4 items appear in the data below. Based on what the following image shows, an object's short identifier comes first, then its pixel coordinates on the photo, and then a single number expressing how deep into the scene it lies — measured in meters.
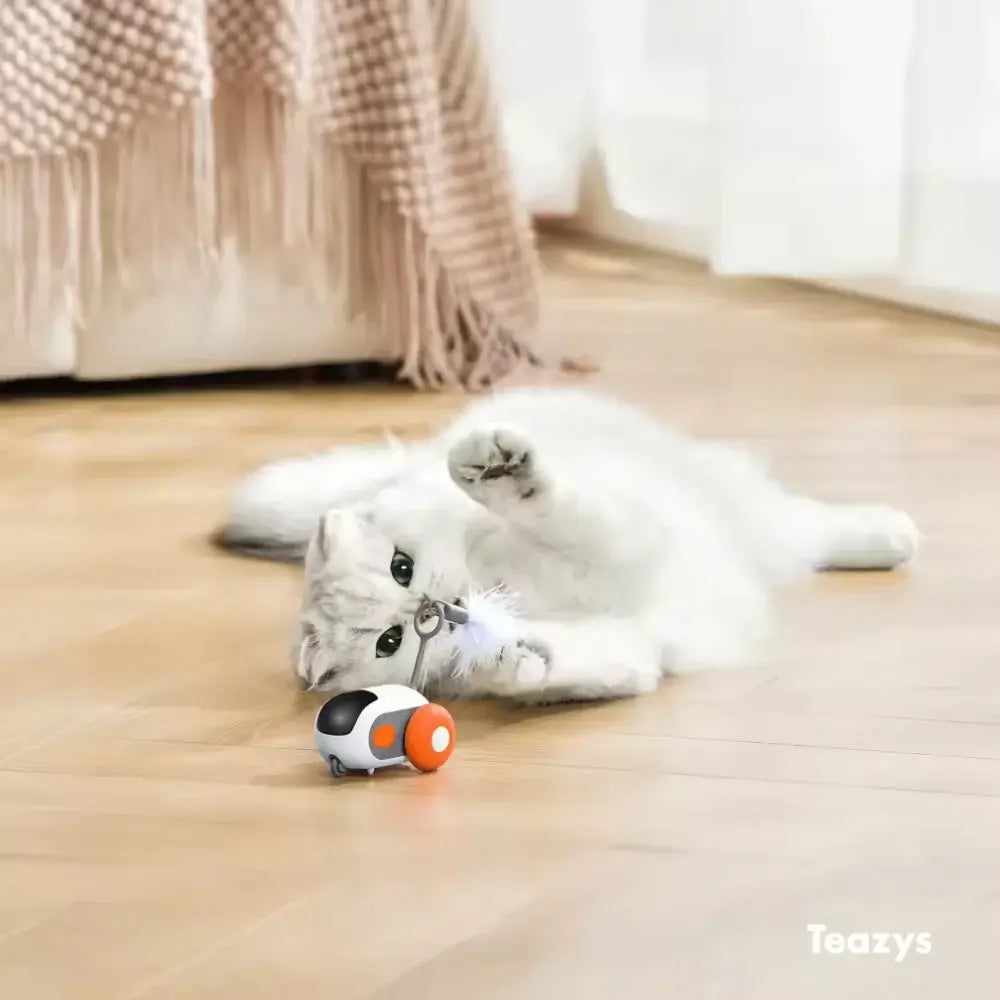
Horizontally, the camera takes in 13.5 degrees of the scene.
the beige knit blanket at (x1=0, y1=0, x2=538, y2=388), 3.59
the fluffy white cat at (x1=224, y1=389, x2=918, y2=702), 2.67
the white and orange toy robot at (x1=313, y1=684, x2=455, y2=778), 2.58
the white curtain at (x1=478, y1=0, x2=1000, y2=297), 3.98
